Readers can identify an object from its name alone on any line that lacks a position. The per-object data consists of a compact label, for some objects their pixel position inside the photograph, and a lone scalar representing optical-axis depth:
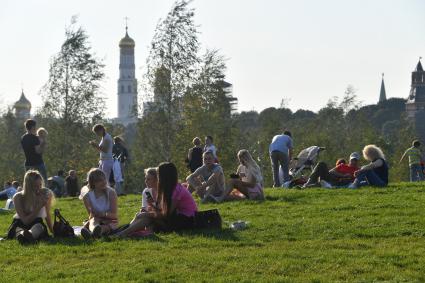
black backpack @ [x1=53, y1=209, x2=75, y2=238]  15.80
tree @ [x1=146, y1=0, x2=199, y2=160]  49.00
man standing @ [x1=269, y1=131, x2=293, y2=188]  26.48
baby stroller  26.91
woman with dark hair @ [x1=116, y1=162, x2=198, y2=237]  15.70
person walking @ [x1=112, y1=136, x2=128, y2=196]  27.64
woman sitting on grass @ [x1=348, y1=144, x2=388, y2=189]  22.09
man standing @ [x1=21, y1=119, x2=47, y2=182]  23.19
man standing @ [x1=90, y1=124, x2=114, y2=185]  22.41
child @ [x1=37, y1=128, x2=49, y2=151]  23.25
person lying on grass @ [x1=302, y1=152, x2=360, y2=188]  23.28
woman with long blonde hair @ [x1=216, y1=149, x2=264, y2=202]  20.44
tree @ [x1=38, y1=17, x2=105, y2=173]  56.81
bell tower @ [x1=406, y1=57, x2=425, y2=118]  189.23
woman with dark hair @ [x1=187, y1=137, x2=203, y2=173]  26.69
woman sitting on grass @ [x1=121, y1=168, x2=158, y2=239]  16.53
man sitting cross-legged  20.83
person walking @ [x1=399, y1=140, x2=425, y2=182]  29.25
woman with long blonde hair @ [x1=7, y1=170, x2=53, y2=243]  15.79
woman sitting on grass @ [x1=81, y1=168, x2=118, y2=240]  15.83
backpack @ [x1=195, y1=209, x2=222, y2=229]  15.86
